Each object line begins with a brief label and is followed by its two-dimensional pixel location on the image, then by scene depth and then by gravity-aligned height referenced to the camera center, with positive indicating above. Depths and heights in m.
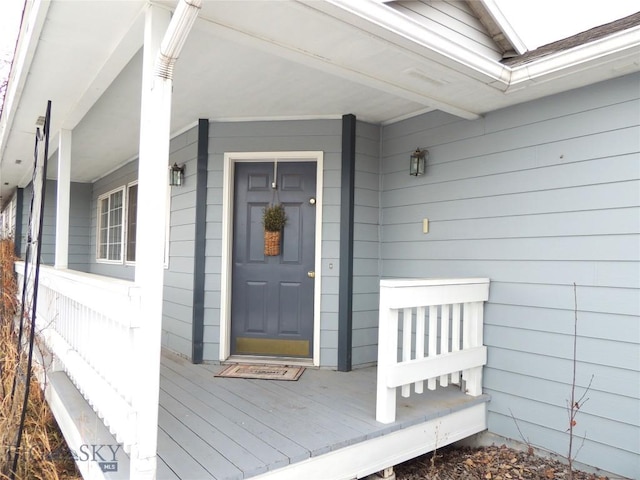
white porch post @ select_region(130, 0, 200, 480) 1.76 +0.07
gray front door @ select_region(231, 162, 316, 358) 3.82 -0.19
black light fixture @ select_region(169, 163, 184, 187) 4.16 +0.68
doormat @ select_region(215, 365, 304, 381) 3.39 -1.04
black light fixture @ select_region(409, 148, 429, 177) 3.47 +0.73
